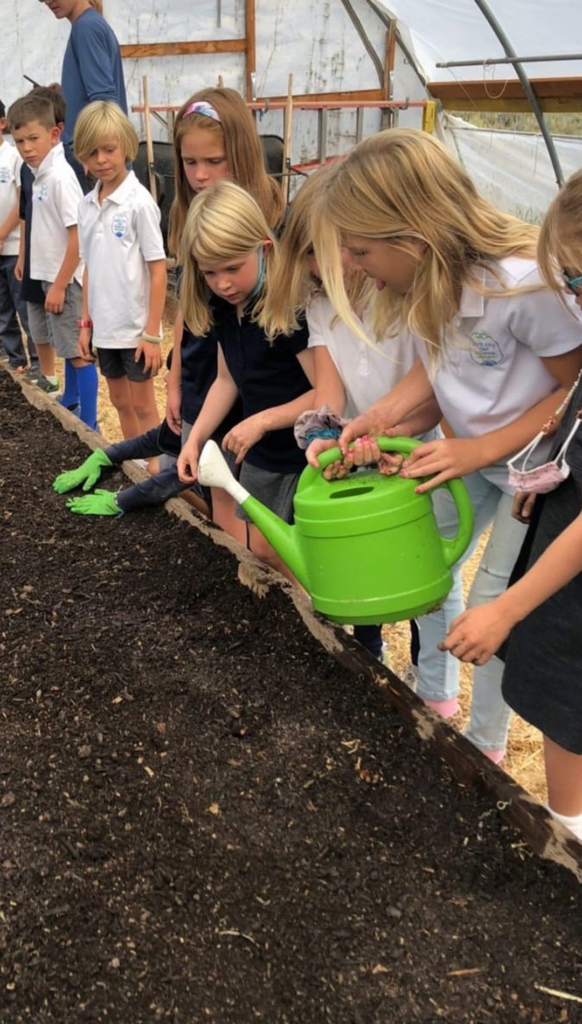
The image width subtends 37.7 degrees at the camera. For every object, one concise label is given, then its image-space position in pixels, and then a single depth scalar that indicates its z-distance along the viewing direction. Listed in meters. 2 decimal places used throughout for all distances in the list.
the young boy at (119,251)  2.99
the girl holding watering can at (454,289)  1.45
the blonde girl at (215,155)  2.23
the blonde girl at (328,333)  1.89
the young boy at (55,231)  3.71
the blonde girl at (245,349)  1.93
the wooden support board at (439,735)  1.37
